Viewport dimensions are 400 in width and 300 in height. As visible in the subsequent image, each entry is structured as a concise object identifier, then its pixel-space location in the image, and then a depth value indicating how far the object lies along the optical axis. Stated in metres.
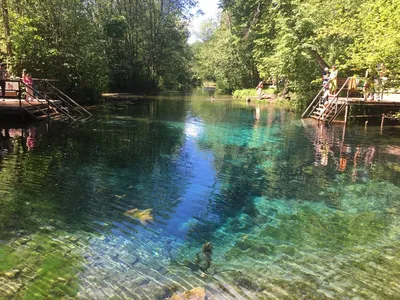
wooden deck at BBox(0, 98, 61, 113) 17.53
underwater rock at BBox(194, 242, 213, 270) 5.65
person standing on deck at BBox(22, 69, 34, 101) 19.50
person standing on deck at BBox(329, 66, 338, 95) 22.25
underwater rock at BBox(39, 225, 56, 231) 6.51
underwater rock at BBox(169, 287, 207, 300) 4.70
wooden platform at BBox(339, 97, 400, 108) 21.41
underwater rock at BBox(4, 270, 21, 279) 4.96
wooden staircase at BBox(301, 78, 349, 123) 22.23
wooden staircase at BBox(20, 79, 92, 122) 18.75
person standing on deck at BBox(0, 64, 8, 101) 18.43
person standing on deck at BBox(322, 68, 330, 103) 23.44
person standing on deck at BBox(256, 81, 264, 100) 39.06
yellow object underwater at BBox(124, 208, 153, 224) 7.24
